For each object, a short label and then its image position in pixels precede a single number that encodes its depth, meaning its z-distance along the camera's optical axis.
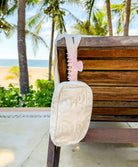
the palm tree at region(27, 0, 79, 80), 7.94
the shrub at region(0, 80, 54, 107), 3.13
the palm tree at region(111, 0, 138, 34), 9.86
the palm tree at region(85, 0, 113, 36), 5.34
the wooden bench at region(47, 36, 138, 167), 1.00
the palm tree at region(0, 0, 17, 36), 7.35
